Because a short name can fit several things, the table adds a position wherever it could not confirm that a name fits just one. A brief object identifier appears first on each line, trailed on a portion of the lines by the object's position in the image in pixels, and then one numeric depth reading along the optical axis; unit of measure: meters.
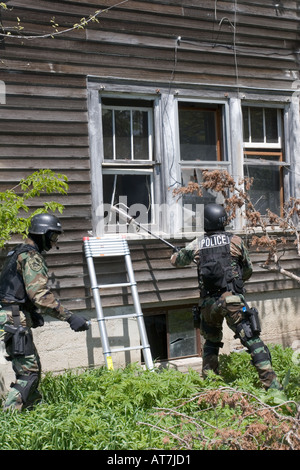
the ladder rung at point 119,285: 6.47
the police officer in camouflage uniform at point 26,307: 5.06
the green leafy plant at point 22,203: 5.51
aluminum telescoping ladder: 6.33
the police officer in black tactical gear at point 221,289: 5.66
